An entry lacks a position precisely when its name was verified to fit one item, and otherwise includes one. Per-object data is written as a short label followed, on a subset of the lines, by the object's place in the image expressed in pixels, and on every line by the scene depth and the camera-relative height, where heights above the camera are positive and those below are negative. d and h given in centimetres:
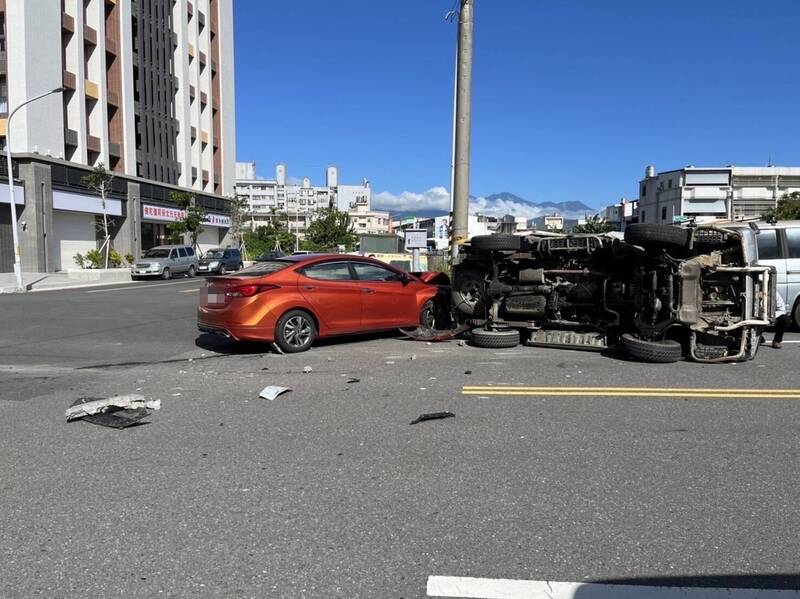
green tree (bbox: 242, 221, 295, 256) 6994 +113
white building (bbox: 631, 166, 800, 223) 12412 +1244
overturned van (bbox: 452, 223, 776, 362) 849 -56
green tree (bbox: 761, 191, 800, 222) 6674 +464
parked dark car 3883 -77
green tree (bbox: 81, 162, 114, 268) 3594 +369
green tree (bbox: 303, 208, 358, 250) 7869 +203
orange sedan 941 -78
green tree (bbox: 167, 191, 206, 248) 4500 +205
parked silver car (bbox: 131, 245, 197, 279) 3347 -78
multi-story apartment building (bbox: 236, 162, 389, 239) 16038 +1397
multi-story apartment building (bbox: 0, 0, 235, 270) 3412 +886
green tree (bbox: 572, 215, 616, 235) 8500 +388
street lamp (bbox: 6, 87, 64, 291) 2536 +0
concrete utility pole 1443 +272
